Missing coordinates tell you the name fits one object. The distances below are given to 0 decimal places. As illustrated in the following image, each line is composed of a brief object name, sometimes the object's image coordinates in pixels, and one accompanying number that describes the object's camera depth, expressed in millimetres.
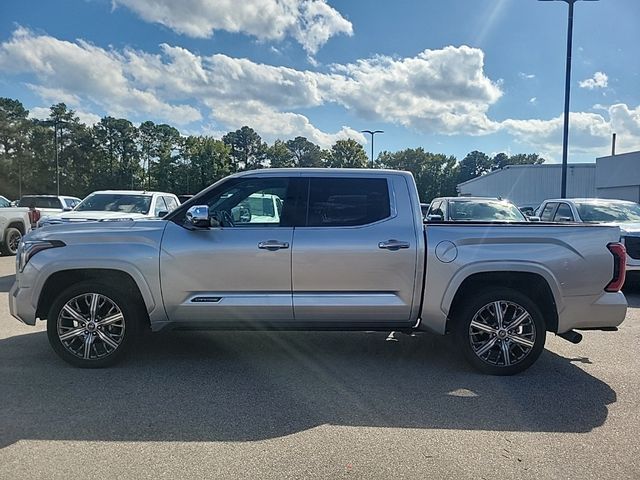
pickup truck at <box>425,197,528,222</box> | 10622
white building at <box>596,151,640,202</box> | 29984
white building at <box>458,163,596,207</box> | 38478
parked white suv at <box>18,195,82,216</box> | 18562
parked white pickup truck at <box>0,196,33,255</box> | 13977
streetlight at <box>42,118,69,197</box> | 66775
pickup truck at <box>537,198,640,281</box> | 9954
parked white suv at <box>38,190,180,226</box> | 10930
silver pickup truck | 4605
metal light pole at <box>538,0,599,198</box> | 15367
